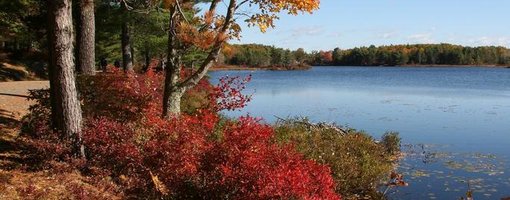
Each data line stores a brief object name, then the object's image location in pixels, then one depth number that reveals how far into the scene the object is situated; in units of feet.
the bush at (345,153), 43.73
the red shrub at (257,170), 27.61
